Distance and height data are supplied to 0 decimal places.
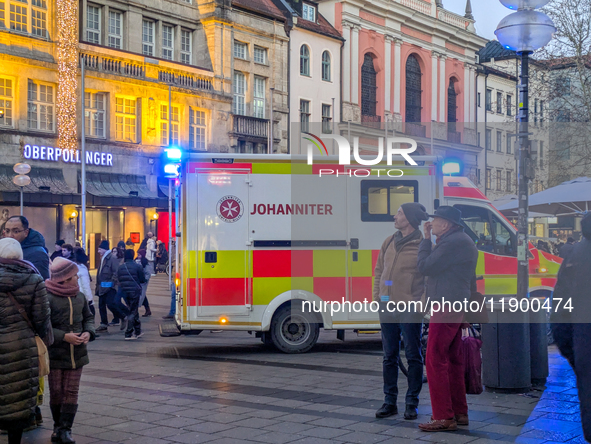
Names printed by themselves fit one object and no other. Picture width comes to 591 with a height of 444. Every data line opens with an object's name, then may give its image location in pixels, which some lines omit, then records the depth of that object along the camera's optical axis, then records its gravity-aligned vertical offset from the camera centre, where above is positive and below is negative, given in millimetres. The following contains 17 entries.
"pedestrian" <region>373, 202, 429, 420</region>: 7137 -764
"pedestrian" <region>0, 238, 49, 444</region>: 5668 -780
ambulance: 11305 -48
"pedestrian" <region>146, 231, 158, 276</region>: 30472 -746
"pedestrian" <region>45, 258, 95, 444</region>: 6348 -975
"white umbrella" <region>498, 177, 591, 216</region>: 17469 +730
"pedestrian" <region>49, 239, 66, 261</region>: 16472 -386
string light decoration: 30250 +6448
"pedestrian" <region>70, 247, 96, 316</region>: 13000 -703
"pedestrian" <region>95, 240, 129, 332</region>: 15141 -1142
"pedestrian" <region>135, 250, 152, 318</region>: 17012 -1369
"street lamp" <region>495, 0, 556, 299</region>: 9477 +2302
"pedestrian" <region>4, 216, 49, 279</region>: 7836 -199
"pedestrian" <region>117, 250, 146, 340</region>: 13977 -1030
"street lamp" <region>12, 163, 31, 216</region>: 22062 +1785
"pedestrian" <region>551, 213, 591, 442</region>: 5277 -612
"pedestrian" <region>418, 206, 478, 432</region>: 6590 -697
